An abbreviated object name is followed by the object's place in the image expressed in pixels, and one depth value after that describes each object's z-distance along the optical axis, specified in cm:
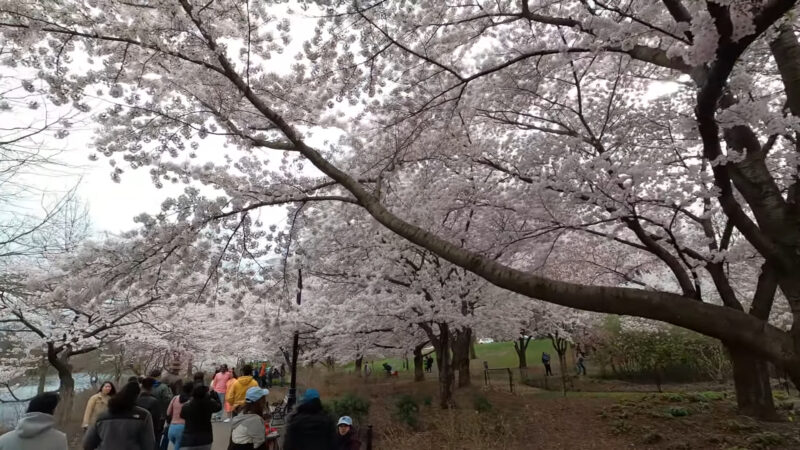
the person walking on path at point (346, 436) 474
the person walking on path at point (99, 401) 564
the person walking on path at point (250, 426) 424
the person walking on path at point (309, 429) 377
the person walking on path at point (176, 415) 552
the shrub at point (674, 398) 1054
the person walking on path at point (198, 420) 459
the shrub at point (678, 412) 874
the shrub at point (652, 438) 738
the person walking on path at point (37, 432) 303
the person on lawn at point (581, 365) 2011
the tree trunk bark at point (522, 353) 2253
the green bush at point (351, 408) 948
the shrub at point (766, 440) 638
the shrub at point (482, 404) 980
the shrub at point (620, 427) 808
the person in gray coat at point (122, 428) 371
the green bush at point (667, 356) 1585
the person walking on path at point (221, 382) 969
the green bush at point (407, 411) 908
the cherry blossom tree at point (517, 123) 387
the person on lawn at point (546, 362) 1993
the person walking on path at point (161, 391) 631
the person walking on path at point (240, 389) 682
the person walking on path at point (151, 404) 542
